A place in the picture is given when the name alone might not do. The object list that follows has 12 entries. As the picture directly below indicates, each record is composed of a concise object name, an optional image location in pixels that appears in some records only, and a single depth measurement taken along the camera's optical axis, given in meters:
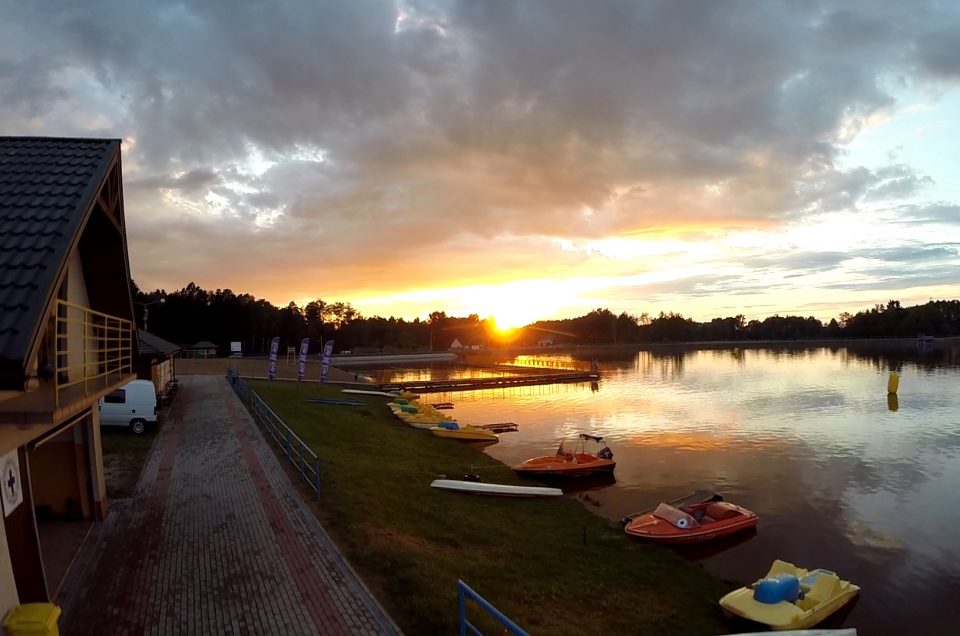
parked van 23.30
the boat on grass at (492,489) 21.02
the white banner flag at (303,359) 46.47
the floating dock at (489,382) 62.75
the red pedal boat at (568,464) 26.28
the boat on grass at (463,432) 34.31
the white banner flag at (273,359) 47.94
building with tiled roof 5.37
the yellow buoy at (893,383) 52.16
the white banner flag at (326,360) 47.53
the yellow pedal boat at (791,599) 12.98
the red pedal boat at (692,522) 18.30
